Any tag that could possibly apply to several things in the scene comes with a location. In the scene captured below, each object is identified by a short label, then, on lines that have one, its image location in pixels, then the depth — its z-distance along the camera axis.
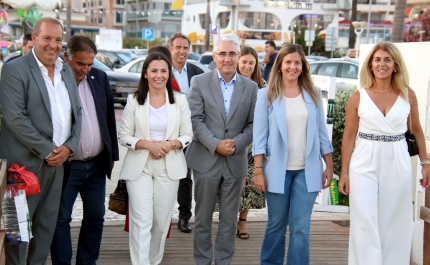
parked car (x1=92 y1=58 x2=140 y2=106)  16.62
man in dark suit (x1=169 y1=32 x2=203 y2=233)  6.46
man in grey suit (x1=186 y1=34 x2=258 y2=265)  5.14
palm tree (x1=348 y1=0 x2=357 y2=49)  45.31
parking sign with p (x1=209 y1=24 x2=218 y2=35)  36.53
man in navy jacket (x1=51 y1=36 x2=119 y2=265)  4.88
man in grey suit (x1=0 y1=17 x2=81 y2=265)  4.23
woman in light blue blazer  4.77
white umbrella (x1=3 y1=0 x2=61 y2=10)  11.40
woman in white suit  4.99
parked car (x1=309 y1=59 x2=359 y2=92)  18.42
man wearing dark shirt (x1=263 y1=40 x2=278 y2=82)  13.38
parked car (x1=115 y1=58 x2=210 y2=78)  19.16
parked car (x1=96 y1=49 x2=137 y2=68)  27.30
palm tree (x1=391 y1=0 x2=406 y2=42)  17.78
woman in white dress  4.74
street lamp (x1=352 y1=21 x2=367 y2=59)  35.97
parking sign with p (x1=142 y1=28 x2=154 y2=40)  41.88
